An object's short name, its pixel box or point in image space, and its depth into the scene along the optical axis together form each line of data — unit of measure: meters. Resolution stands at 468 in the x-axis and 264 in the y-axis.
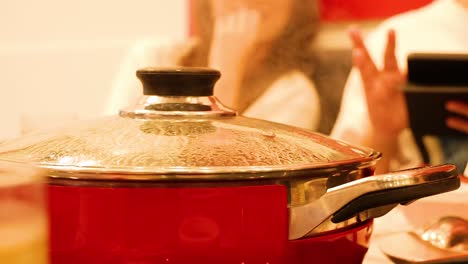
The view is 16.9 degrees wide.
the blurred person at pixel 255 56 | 1.84
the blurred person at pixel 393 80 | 1.60
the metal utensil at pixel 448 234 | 0.99
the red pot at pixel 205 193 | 0.88
